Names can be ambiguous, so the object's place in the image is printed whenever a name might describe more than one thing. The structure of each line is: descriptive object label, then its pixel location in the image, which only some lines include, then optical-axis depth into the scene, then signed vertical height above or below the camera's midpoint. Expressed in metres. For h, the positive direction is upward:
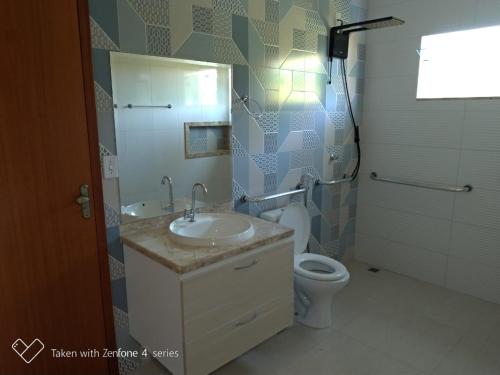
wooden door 1.49 -0.27
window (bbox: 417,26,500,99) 2.57 +0.44
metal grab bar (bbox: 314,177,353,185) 2.93 -0.47
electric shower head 2.65 +0.64
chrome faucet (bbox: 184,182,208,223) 2.02 -0.45
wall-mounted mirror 1.83 -0.05
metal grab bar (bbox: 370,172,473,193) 2.72 -0.48
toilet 2.31 -0.99
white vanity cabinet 1.60 -0.87
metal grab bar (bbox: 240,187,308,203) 2.40 -0.50
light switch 1.77 -0.21
